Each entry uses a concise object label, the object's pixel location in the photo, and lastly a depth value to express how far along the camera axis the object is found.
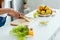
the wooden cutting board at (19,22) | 1.54
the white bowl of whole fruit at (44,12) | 1.85
